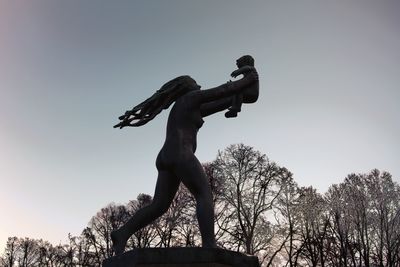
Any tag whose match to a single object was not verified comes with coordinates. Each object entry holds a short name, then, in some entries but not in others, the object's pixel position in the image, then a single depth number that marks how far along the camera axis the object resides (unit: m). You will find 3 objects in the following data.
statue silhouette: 6.28
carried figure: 6.88
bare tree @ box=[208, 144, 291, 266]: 28.83
